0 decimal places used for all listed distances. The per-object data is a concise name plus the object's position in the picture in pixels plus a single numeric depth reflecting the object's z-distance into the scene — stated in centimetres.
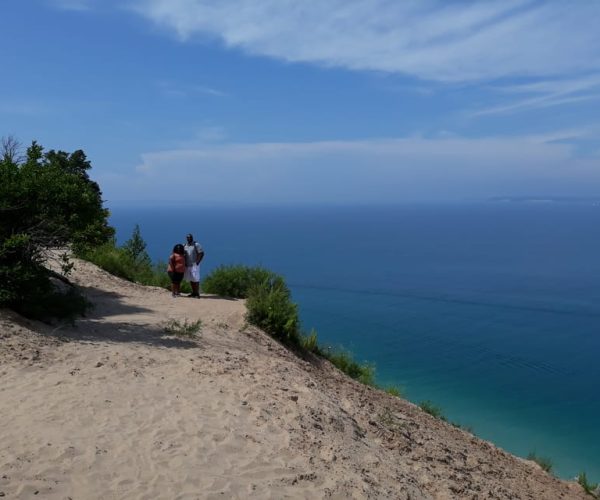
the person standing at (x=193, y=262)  1625
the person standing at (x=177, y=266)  1616
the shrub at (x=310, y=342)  1418
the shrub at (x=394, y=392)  1438
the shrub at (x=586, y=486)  1096
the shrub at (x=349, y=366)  1468
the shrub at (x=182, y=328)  1170
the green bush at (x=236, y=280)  1708
